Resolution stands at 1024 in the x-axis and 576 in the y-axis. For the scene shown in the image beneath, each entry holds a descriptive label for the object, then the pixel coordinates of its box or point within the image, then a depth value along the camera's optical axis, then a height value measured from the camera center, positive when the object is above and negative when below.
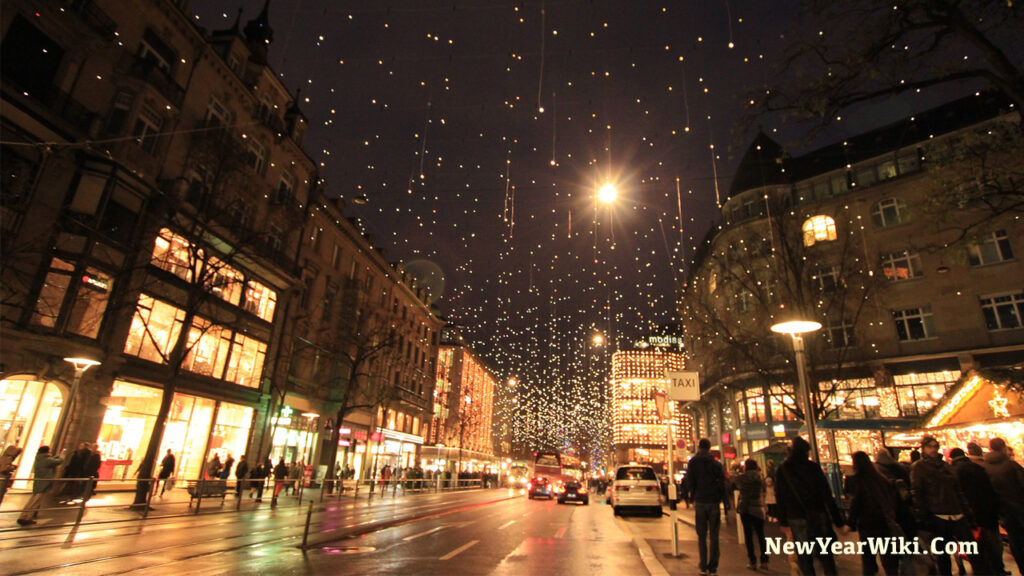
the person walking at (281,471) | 24.66 -1.00
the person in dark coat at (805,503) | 6.36 -0.36
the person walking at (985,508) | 6.95 -0.34
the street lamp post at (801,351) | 8.66 +2.13
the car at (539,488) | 36.31 -1.80
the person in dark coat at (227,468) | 21.38 -0.86
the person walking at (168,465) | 19.75 -0.76
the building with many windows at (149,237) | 16.62 +8.09
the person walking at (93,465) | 14.91 -0.67
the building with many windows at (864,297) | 20.23 +8.54
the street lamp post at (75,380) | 12.42 +1.50
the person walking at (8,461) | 11.60 -0.52
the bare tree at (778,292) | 19.30 +7.15
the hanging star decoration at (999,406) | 12.52 +1.84
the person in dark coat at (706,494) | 7.62 -0.38
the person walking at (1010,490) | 7.09 -0.10
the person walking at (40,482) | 10.90 -0.89
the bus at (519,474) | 70.06 -1.76
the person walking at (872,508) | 5.96 -0.36
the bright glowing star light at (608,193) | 13.82 +7.14
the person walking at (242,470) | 21.73 -0.91
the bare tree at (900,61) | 7.89 +6.62
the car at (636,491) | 20.19 -0.95
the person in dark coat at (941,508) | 6.89 -0.36
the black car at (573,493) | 32.47 -1.82
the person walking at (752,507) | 8.73 -0.61
